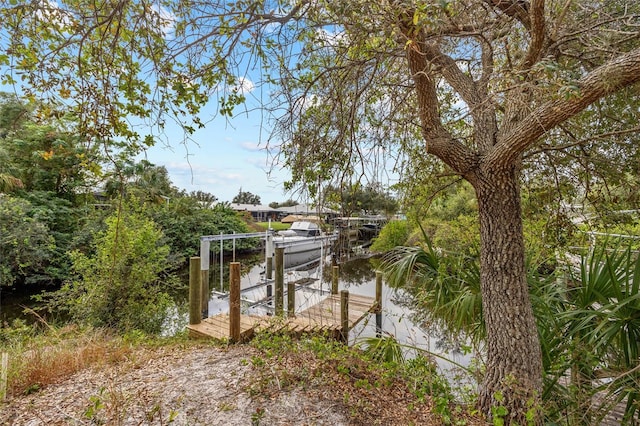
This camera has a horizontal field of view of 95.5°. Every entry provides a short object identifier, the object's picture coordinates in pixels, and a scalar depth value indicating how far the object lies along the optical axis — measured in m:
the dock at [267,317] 3.52
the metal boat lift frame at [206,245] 4.84
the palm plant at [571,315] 1.73
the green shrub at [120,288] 4.64
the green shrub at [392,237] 9.42
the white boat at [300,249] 10.61
